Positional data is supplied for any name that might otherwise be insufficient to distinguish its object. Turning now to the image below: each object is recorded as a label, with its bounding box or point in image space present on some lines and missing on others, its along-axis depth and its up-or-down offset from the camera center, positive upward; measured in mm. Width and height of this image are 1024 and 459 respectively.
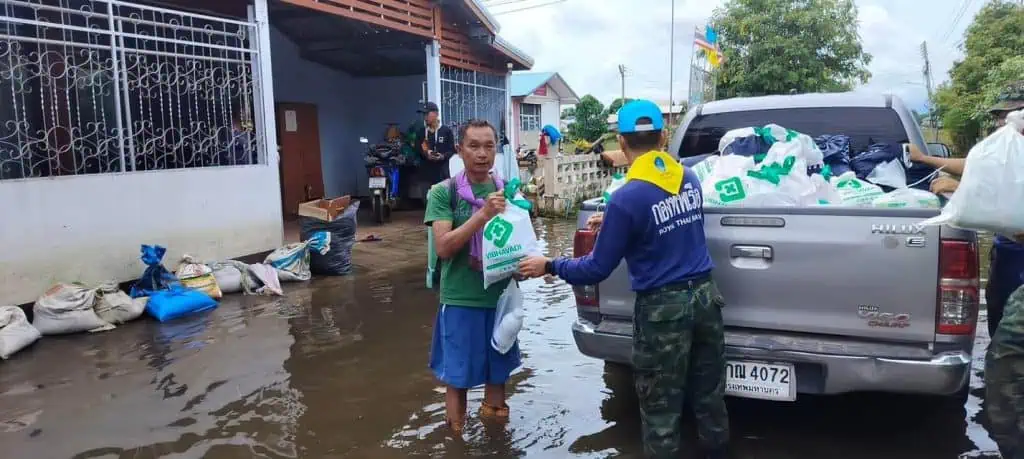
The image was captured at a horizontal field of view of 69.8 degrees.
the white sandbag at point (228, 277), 7128 -1222
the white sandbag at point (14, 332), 5188 -1284
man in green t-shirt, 3385 -637
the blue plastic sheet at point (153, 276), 6484 -1109
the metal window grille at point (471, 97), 12849 +941
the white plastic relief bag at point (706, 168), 3906 -141
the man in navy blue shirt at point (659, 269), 2875 -502
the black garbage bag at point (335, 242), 8000 -1015
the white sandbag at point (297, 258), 7664 -1131
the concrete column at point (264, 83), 8062 +744
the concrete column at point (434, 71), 11664 +1207
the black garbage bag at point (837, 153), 4484 -83
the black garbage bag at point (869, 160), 4527 -129
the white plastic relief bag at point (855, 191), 3549 -255
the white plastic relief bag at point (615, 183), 3730 -211
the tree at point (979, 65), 21734 +2215
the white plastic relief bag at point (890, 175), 4341 -216
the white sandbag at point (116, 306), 5996 -1259
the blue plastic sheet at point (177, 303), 6211 -1306
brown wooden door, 12406 -94
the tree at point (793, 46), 24188 +3148
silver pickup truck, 2984 -696
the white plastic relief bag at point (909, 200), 3318 -284
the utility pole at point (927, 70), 49678 +4667
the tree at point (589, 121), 35434 +1173
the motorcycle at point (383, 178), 11719 -486
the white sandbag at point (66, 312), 5699 -1231
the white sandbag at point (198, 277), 6746 -1157
